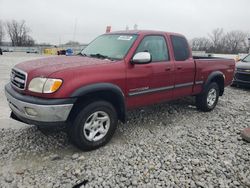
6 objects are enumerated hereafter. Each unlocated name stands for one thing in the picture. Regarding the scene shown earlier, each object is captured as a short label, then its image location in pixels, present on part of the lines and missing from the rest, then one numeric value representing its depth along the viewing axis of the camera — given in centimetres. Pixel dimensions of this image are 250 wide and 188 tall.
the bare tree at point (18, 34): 8962
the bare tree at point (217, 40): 6699
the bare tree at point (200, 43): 6116
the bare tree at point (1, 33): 9156
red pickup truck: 314
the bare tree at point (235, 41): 6347
